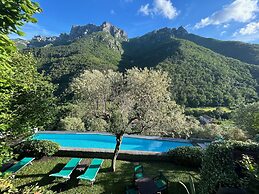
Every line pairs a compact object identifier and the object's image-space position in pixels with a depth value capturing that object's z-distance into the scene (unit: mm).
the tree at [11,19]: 3520
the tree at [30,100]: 8828
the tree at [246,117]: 22891
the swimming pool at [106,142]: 20391
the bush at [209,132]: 22561
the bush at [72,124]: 25109
